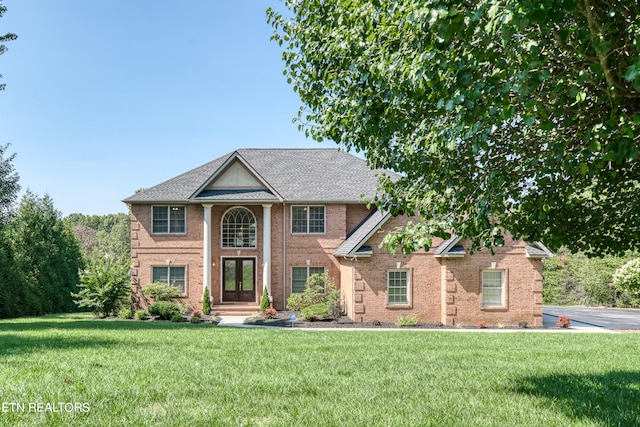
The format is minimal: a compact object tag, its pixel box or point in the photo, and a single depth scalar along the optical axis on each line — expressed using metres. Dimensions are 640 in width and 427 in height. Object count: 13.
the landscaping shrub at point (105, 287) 23.03
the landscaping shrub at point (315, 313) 20.47
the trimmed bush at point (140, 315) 21.95
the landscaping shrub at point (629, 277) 27.80
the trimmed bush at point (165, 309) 21.94
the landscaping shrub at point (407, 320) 19.55
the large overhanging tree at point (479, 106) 3.73
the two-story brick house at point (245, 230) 24.09
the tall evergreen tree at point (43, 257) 32.03
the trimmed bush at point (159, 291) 23.51
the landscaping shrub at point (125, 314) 22.48
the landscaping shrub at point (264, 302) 23.33
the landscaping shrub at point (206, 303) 23.19
